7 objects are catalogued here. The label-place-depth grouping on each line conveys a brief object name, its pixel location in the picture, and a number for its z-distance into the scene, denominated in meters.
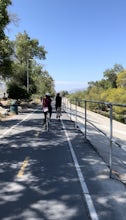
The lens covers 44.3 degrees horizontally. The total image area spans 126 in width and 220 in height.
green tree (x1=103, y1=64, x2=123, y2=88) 59.85
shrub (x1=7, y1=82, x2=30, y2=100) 22.23
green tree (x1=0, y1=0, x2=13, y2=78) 10.64
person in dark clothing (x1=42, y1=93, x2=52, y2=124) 8.34
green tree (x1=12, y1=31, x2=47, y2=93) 30.78
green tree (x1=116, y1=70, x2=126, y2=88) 48.52
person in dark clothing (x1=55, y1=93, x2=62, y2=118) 11.18
